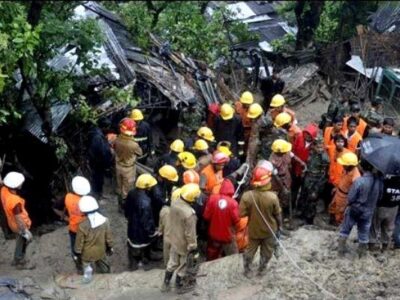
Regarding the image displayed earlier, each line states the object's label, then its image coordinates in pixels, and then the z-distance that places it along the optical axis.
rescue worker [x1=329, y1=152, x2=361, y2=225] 8.94
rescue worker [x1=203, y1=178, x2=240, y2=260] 8.34
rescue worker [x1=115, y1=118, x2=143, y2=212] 10.01
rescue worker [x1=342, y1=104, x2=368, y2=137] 10.19
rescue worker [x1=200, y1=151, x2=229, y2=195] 8.99
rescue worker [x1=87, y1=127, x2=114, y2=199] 10.27
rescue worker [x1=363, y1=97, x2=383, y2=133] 10.46
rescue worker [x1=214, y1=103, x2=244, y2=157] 10.84
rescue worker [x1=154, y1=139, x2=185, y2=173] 9.73
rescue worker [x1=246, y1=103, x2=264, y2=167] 10.59
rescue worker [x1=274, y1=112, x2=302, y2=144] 9.95
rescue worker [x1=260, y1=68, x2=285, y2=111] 13.03
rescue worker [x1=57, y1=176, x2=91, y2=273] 8.36
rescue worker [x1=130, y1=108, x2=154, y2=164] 10.84
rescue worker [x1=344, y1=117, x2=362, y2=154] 9.82
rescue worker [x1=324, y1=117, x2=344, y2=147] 9.89
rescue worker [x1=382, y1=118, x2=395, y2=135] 9.73
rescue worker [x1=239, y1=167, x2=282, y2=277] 7.43
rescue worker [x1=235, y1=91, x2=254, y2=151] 11.11
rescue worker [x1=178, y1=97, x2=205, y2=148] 11.27
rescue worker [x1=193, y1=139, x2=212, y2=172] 9.59
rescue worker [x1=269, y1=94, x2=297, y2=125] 10.74
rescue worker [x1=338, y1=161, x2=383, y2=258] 7.56
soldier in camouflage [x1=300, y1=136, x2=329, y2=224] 9.71
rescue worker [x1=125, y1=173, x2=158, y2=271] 8.59
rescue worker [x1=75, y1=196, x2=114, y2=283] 8.09
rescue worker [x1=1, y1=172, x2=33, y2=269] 8.54
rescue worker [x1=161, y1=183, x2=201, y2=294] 7.45
